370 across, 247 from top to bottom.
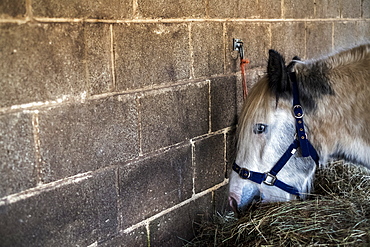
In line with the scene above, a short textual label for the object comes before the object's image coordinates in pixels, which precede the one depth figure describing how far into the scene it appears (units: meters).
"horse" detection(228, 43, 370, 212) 2.14
